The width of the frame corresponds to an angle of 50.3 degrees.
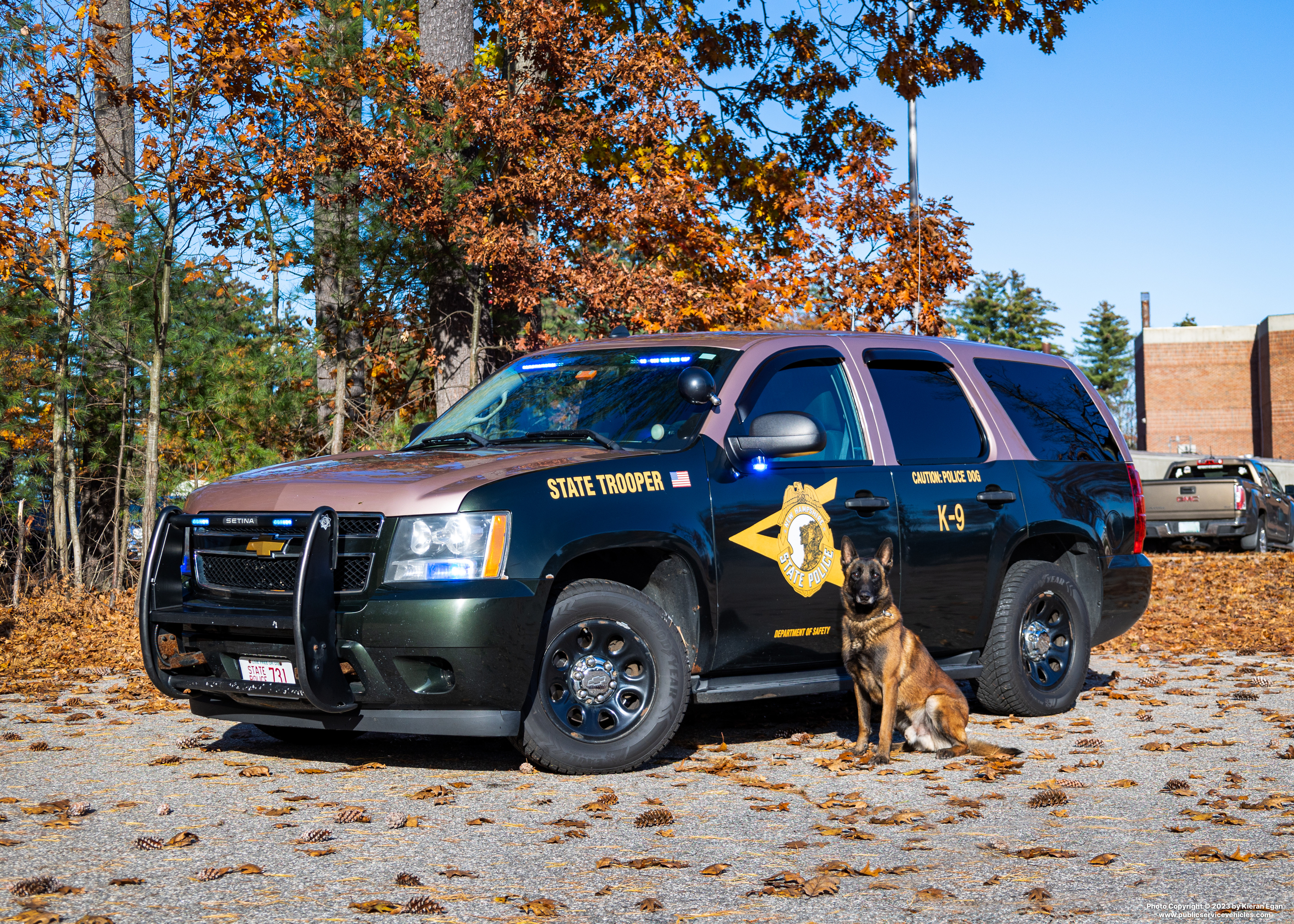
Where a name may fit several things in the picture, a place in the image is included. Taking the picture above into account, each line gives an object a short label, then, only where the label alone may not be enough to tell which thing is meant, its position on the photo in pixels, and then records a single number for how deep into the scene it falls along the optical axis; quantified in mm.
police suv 5742
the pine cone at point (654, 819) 5254
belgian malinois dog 6660
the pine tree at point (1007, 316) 96750
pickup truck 24062
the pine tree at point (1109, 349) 109062
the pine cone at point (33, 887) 4168
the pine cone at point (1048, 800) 5719
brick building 69062
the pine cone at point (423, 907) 4066
